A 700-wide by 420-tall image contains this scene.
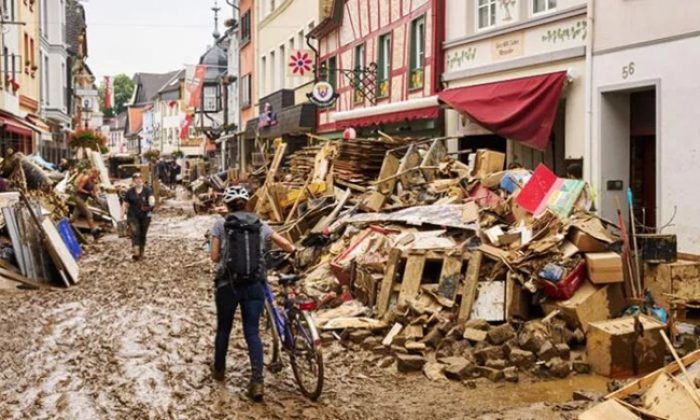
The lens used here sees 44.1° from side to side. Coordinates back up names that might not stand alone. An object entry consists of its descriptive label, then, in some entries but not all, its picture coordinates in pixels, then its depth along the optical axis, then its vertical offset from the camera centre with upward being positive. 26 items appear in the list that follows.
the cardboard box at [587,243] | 9.02 -0.60
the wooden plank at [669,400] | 5.35 -1.38
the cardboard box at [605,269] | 8.79 -0.85
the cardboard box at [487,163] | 13.55 +0.36
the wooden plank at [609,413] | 5.45 -1.45
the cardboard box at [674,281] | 8.94 -0.99
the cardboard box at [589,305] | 8.60 -1.21
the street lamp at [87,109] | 61.62 +5.47
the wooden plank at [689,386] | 5.37 -1.29
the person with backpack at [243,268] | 6.90 -0.66
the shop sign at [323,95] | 24.89 +2.64
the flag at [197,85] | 57.03 +6.68
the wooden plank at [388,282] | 9.51 -1.07
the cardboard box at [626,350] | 7.68 -1.48
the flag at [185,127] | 73.19 +5.13
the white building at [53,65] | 39.34 +5.75
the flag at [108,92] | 75.20 +8.36
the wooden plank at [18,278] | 12.84 -1.38
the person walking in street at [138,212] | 16.42 -0.51
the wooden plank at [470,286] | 8.95 -1.06
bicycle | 6.92 -1.27
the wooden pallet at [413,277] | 9.25 -1.00
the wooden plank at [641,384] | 6.05 -1.41
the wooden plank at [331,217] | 14.59 -0.54
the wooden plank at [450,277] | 9.20 -0.98
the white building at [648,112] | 11.45 +1.08
